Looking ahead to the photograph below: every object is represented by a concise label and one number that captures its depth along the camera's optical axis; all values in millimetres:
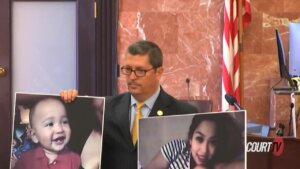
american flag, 7709
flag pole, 7822
